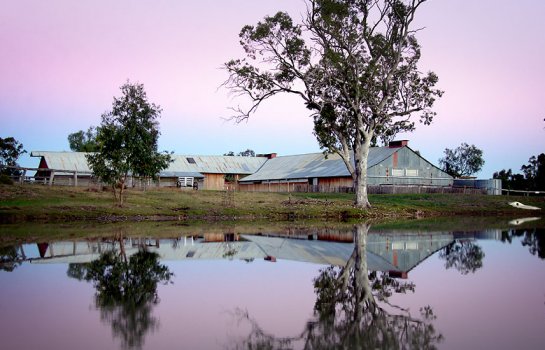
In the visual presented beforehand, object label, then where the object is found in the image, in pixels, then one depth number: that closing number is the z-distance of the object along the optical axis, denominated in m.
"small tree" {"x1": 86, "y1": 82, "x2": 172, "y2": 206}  40.69
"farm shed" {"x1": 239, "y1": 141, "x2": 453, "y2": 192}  73.38
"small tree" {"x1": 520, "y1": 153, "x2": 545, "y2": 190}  79.25
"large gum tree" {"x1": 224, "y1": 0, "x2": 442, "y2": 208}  43.97
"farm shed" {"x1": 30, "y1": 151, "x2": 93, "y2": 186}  72.75
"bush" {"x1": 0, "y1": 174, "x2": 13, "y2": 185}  47.69
